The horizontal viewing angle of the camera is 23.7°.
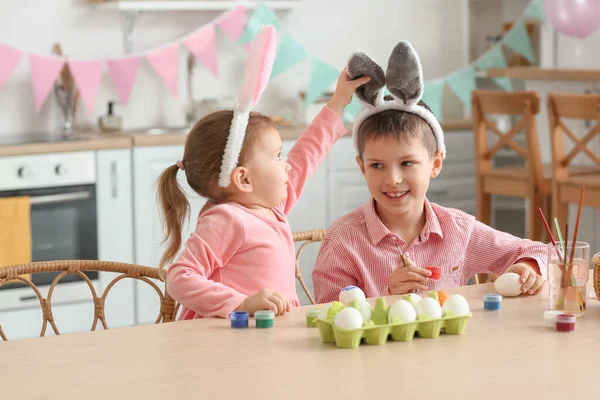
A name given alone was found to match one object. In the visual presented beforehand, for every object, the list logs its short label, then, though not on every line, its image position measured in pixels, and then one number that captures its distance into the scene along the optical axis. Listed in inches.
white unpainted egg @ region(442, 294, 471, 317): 101.4
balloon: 250.5
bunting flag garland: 237.4
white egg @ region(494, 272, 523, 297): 114.0
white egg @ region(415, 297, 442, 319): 100.5
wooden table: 89.6
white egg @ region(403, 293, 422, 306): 101.8
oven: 217.7
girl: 119.5
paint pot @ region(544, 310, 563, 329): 103.5
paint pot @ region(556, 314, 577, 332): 102.5
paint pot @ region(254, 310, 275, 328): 104.4
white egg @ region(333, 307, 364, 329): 97.9
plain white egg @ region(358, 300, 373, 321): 100.0
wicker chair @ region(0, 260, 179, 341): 124.0
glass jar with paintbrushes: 107.3
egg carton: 98.3
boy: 126.4
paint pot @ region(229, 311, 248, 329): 104.7
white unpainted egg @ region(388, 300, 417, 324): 99.5
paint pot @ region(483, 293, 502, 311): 109.2
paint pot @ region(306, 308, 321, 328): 104.3
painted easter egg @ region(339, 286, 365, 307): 106.4
